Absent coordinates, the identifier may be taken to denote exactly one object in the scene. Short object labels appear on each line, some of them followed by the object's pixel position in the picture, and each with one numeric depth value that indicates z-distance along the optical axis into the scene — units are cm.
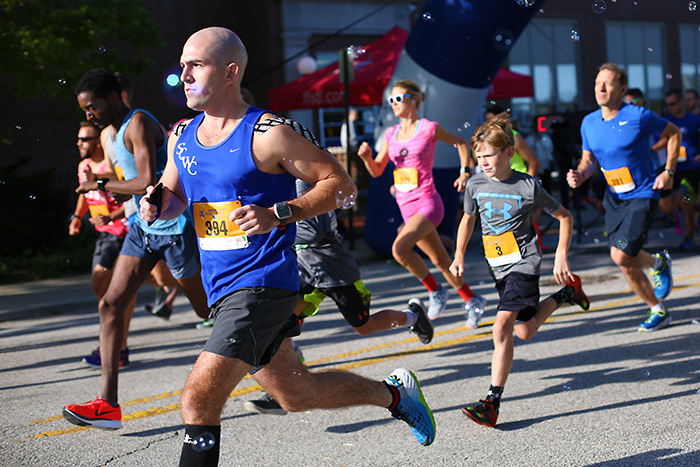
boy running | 459
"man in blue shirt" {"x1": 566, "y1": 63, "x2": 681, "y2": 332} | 607
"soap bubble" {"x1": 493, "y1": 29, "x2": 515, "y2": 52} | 1045
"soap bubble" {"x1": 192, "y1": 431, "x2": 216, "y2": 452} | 296
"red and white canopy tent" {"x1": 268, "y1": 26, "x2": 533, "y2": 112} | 1420
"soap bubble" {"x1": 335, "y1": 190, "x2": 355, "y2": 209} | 324
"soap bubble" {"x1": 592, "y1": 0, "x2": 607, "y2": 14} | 639
